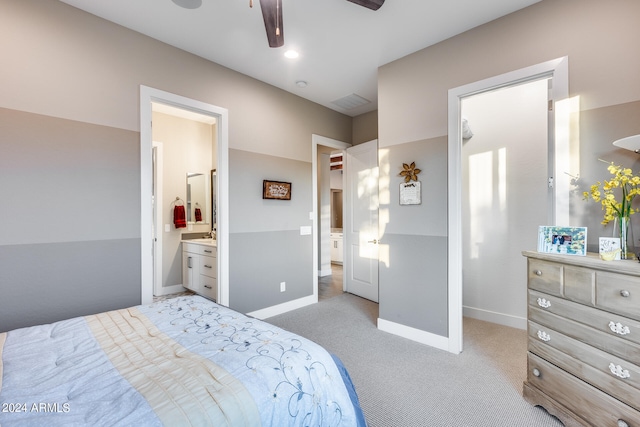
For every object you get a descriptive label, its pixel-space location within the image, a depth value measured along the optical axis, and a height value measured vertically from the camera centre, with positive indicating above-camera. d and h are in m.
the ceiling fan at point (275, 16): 1.63 +1.17
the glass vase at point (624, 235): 1.67 -0.14
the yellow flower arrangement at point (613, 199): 1.64 +0.09
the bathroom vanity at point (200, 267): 3.88 -0.79
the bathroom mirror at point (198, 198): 4.89 +0.27
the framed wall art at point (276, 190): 3.49 +0.30
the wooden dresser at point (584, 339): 1.44 -0.73
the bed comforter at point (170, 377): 0.92 -0.63
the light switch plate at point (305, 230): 3.95 -0.23
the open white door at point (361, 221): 4.27 -0.12
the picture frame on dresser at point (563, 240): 1.78 -0.18
